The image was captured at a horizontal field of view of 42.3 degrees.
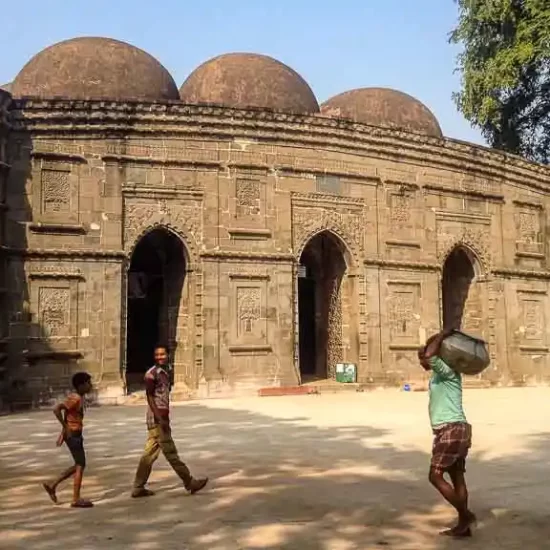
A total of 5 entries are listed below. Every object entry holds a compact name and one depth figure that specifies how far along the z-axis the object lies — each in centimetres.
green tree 1628
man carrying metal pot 386
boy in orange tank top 456
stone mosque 1145
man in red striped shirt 477
